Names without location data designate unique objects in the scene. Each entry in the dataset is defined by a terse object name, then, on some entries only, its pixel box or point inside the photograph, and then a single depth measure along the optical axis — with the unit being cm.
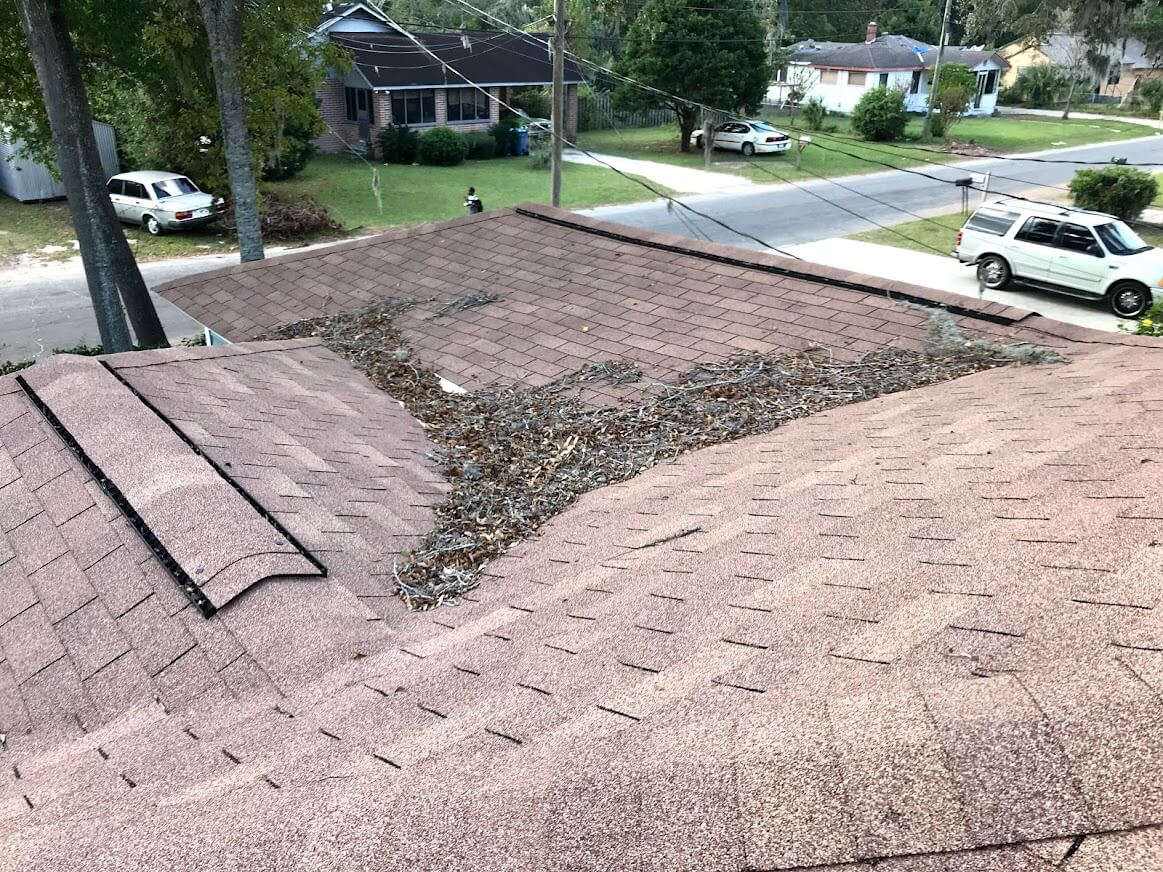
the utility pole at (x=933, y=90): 4260
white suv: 1888
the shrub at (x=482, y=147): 3979
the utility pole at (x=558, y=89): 1906
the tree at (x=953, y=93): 4672
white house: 5634
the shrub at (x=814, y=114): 4881
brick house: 3941
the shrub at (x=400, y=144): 3806
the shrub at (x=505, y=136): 4094
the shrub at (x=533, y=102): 4353
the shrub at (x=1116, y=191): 2656
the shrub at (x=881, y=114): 4519
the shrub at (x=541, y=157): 3779
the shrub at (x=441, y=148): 3750
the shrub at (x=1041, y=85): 6531
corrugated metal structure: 2931
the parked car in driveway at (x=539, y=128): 3953
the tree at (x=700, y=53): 3850
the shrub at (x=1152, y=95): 6062
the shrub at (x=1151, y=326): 966
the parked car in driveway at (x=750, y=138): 4200
